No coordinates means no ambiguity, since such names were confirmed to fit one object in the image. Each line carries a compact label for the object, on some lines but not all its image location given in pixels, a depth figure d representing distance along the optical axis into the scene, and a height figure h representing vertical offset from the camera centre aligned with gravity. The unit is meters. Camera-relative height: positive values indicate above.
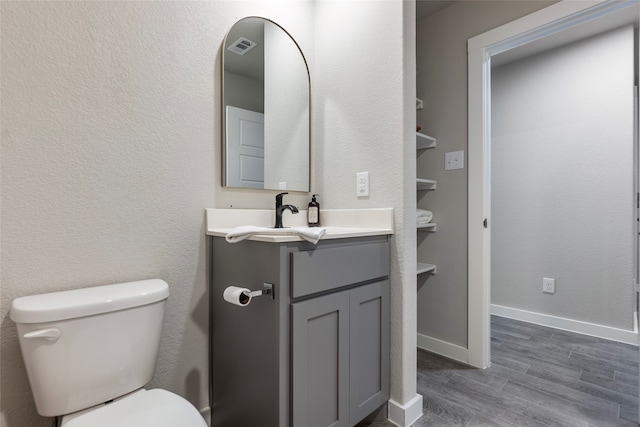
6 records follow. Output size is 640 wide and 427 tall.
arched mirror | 1.47 +0.52
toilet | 0.85 -0.44
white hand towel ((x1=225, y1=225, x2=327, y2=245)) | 1.05 -0.08
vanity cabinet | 1.03 -0.47
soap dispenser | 1.70 -0.02
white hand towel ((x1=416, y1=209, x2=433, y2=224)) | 2.13 -0.05
